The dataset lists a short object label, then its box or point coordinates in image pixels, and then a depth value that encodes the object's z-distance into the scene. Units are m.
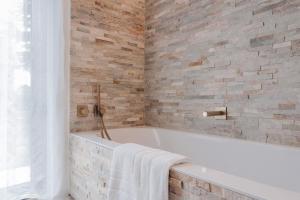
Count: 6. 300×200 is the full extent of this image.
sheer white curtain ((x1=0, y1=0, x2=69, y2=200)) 1.89
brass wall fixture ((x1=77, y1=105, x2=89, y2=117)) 2.29
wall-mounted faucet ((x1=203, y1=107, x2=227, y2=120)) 1.96
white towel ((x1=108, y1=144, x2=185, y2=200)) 1.11
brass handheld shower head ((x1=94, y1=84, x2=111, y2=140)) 2.39
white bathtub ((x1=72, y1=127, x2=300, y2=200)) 0.90
